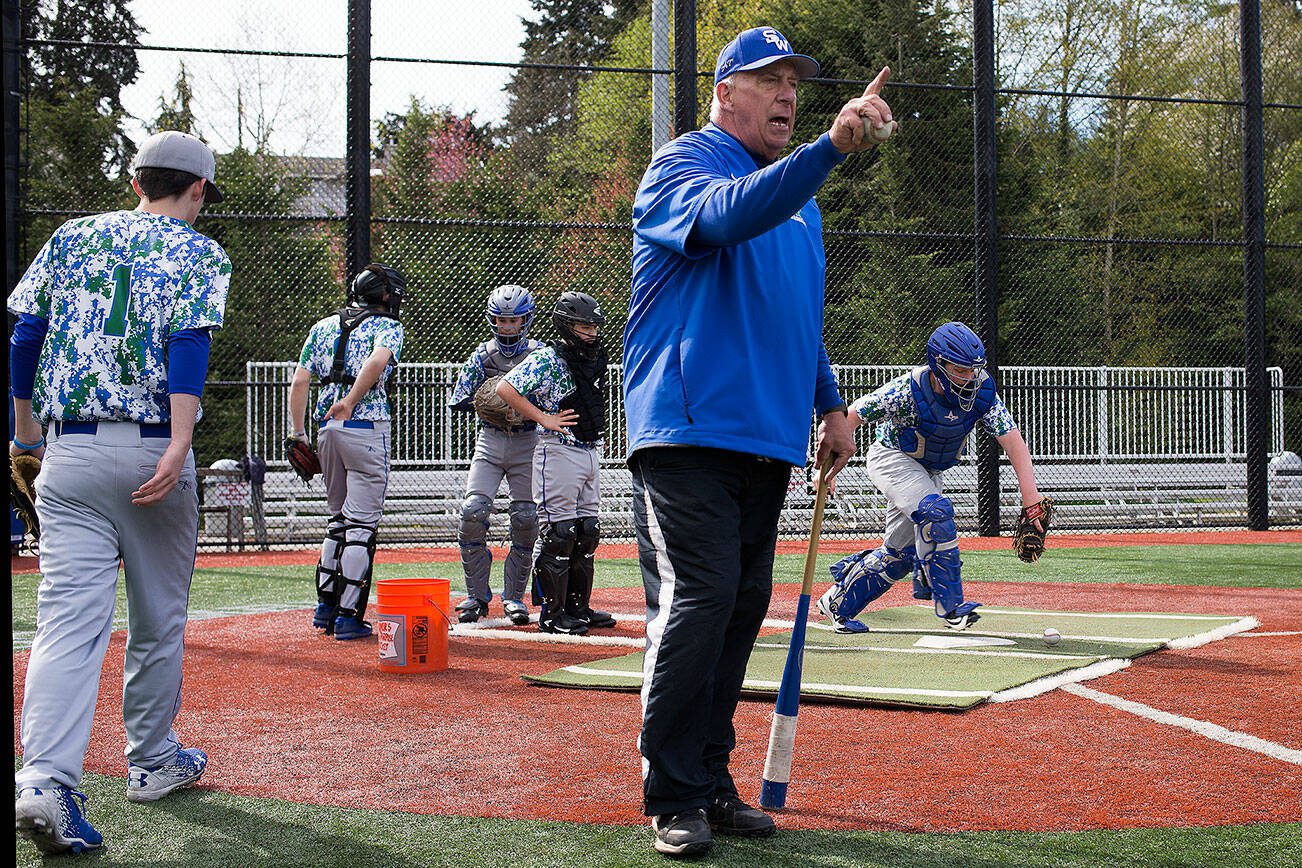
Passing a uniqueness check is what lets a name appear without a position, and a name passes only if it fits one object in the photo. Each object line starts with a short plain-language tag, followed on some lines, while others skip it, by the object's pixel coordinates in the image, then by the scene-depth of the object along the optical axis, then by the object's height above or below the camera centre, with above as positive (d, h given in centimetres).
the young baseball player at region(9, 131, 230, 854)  719 +13
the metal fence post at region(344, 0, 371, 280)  2780 +326
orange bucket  1259 -84
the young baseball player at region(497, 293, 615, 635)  1533 +3
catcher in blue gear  1398 -7
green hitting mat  1112 -102
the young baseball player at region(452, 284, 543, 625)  1628 -9
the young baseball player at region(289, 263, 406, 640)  1501 +10
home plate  1391 -103
